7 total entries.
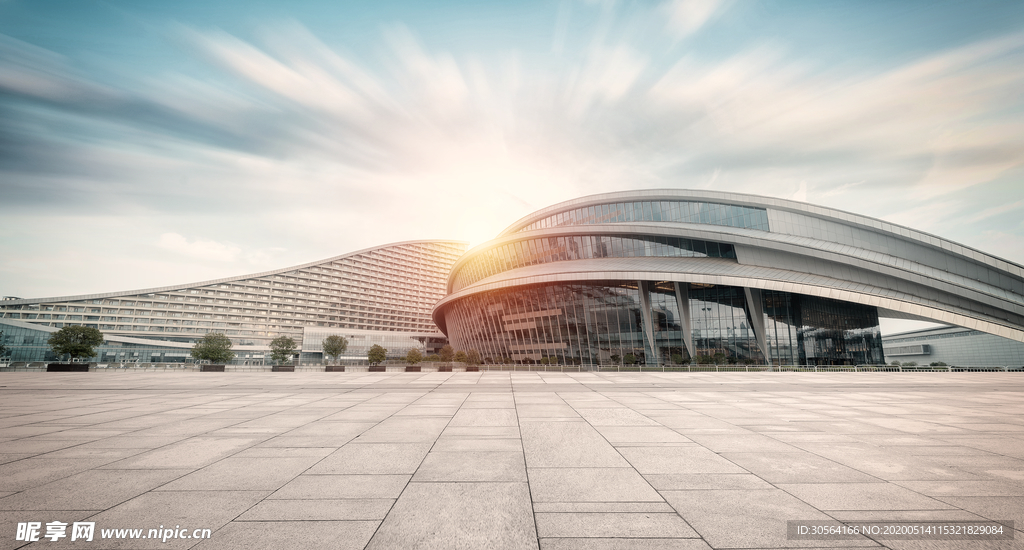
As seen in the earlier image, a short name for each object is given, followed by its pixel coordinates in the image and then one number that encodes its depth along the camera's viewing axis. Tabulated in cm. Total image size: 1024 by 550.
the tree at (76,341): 5709
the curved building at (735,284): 4228
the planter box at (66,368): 3322
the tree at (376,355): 6506
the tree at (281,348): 7669
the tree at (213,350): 6474
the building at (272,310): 10038
